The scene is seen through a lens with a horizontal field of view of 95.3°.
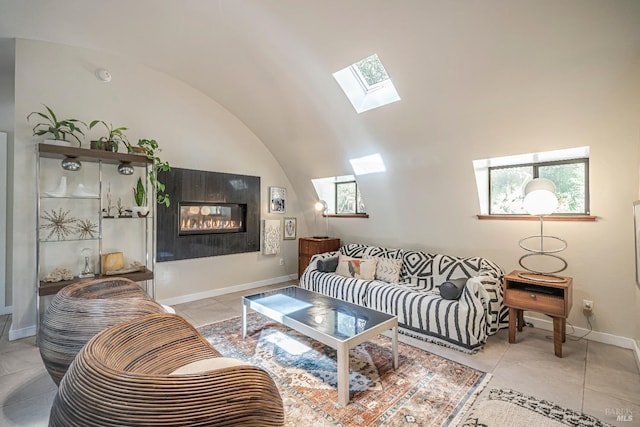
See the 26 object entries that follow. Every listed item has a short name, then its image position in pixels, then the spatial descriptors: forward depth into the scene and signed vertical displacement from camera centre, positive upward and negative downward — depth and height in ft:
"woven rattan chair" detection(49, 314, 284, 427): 3.02 -2.03
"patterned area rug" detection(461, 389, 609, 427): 5.72 -4.09
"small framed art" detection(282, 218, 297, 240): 17.65 -0.93
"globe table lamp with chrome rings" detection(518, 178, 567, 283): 8.95 +0.39
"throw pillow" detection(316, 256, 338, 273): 13.82 -2.42
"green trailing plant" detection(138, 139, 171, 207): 11.50 +1.93
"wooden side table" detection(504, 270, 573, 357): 8.31 -2.50
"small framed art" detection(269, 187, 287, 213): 16.88 +0.86
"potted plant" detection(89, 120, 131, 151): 10.36 +2.87
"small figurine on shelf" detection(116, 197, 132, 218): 11.21 +0.09
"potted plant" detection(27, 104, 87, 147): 9.77 +2.97
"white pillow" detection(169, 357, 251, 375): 4.78 -2.55
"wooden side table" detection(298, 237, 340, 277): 16.33 -1.90
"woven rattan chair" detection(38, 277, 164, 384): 5.61 -2.16
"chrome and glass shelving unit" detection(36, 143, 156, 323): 9.84 -0.20
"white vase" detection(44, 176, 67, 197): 9.92 +0.78
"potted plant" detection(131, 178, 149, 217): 11.19 +0.53
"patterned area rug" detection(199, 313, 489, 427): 5.99 -4.12
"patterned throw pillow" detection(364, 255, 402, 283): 12.48 -2.41
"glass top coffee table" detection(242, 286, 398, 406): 6.51 -2.90
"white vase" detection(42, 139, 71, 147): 9.57 +2.36
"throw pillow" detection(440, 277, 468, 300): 9.31 -2.40
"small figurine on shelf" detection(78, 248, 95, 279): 10.69 -1.93
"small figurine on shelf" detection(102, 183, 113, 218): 11.04 +0.16
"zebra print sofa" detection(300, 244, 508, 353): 8.87 -2.95
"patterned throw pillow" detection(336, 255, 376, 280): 12.76 -2.41
